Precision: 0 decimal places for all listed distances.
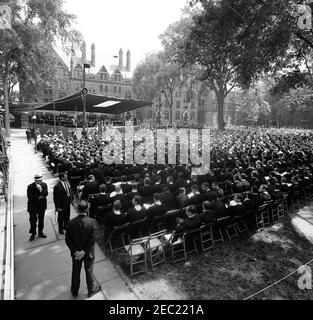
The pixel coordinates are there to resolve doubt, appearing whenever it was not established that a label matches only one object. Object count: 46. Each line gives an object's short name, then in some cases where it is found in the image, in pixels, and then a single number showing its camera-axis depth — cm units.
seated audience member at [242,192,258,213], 759
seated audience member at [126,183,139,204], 777
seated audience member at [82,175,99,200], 845
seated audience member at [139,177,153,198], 860
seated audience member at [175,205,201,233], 619
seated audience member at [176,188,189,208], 759
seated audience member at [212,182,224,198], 839
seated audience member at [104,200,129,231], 626
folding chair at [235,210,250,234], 770
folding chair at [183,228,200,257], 636
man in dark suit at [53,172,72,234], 683
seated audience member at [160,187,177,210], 769
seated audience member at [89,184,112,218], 744
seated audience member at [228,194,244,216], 728
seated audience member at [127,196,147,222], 648
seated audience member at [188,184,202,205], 766
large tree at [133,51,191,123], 4409
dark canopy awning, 1831
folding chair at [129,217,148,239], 659
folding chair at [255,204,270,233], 834
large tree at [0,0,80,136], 2420
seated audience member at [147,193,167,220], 691
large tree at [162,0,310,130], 1155
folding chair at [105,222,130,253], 630
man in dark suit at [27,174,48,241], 665
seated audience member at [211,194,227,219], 708
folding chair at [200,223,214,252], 677
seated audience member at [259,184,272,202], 827
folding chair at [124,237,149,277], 551
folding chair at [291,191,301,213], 1043
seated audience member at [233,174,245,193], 902
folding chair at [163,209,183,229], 714
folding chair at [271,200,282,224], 902
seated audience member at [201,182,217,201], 796
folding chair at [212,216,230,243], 691
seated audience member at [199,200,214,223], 671
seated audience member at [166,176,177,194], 898
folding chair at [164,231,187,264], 620
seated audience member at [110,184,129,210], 716
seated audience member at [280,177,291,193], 955
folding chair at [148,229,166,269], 590
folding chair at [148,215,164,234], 707
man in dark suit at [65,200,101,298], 454
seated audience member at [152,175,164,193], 877
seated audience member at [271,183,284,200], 867
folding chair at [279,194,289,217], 1012
